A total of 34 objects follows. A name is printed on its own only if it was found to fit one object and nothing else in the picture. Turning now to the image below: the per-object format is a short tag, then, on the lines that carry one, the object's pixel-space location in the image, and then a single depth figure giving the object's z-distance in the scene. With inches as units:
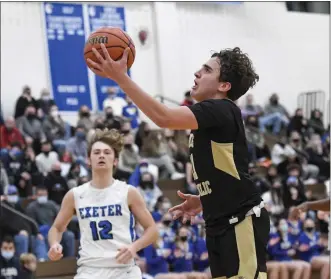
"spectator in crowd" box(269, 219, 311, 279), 484.7
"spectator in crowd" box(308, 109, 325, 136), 760.3
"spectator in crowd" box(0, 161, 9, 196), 508.4
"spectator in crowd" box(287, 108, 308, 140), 741.9
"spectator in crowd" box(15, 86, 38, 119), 629.3
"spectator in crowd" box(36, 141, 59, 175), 542.6
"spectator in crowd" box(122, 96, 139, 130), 666.2
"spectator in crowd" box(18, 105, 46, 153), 598.9
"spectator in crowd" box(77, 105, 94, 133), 621.2
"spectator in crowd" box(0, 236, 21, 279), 420.8
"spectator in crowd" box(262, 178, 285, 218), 541.3
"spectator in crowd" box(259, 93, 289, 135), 763.4
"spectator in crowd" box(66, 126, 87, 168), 582.2
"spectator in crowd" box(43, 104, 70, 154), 596.1
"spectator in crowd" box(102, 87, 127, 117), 682.8
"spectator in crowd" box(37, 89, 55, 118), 629.1
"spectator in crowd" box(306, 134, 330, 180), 670.6
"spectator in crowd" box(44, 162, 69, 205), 501.4
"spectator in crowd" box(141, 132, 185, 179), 599.0
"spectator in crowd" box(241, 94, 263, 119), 755.8
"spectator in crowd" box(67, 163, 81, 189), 523.2
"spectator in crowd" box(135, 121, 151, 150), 623.2
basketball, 163.5
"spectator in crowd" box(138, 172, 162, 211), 523.8
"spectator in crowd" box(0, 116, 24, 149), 580.4
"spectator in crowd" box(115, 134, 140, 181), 560.7
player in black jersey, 168.6
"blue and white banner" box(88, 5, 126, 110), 752.3
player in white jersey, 221.6
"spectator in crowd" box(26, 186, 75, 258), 477.4
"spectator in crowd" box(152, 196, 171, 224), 479.8
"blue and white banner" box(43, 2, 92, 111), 737.6
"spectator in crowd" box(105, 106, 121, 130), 592.5
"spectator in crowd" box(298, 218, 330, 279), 487.8
